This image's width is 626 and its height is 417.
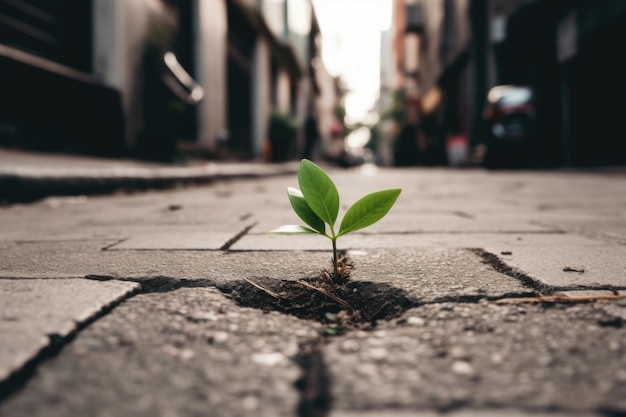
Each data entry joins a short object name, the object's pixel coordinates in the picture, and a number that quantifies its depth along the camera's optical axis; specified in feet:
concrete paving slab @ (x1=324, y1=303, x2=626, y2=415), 0.80
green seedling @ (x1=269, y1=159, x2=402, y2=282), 1.25
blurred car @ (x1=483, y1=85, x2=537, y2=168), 21.30
